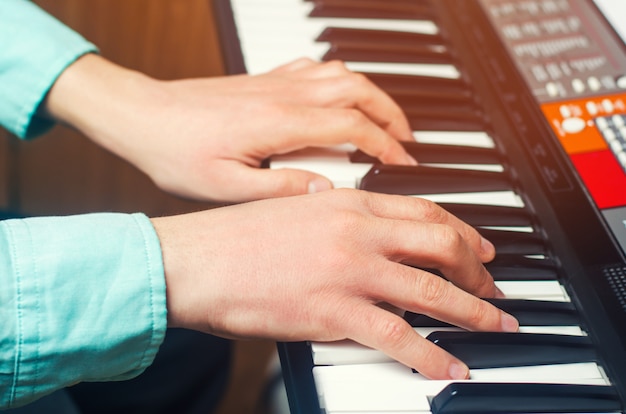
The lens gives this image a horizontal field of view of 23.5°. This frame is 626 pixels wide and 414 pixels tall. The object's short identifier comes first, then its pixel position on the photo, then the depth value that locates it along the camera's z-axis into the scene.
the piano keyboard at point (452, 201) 0.72
